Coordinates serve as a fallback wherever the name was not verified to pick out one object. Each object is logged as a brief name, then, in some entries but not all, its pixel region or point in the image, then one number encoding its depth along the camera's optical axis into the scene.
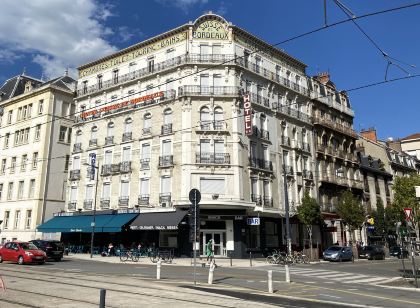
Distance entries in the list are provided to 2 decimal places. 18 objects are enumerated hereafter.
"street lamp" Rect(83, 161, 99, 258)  32.17
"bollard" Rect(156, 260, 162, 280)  15.75
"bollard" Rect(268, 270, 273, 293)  12.80
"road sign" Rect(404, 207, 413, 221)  16.64
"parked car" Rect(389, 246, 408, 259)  40.46
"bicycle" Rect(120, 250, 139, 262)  28.50
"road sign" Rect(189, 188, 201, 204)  14.15
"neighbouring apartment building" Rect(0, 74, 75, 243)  40.50
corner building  32.28
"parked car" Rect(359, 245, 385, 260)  37.31
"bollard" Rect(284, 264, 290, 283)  16.08
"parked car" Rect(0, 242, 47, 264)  22.45
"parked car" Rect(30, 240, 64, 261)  25.75
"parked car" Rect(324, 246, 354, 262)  32.88
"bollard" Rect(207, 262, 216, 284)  14.70
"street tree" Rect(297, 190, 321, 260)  33.34
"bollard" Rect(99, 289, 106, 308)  5.70
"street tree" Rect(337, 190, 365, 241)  37.88
